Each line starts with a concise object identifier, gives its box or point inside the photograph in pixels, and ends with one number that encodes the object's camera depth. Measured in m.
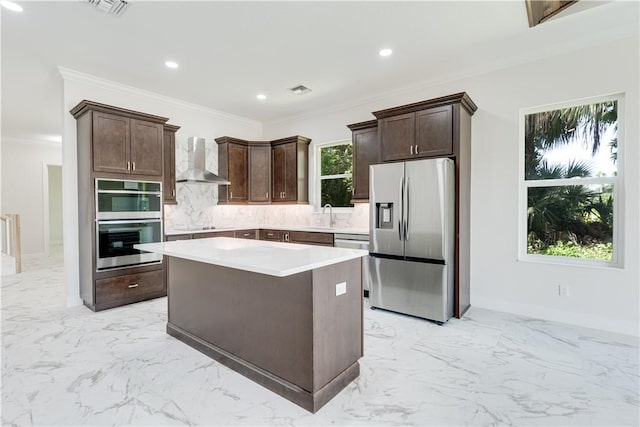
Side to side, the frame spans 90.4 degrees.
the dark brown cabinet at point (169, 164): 4.73
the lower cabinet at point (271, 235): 5.28
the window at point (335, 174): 5.28
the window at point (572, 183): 3.26
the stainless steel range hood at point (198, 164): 4.91
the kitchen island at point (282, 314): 2.00
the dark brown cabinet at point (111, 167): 3.72
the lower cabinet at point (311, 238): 4.61
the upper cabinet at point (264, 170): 5.52
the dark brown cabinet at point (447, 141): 3.48
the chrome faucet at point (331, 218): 5.40
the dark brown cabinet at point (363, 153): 4.50
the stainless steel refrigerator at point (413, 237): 3.37
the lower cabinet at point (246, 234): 5.24
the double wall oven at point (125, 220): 3.76
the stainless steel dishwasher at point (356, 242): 4.13
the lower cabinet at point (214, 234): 4.64
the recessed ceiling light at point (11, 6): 2.59
